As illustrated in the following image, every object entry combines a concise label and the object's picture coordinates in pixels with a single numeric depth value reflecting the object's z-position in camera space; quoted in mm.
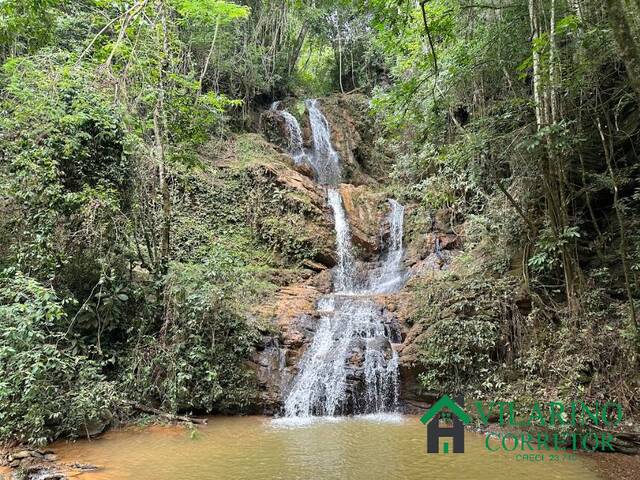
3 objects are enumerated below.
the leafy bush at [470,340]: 7059
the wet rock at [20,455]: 5016
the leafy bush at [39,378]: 5355
